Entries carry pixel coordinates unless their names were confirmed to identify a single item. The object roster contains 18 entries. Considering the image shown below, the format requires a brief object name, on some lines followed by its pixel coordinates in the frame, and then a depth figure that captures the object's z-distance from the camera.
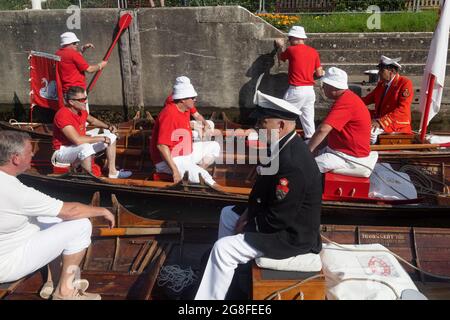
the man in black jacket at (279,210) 3.61
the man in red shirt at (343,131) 5.55
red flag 9.09
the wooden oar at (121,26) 10.98
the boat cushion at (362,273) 3.69
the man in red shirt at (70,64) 8.91
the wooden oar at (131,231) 5.06
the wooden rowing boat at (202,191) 5.79
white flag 6.04
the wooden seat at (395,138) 6.89
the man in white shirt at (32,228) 3.51
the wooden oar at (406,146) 6.62
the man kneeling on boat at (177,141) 6.09
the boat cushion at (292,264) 3.75
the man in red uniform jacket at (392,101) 6.99
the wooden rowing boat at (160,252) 4.33
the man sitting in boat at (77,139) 6.52
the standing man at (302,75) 8.97
